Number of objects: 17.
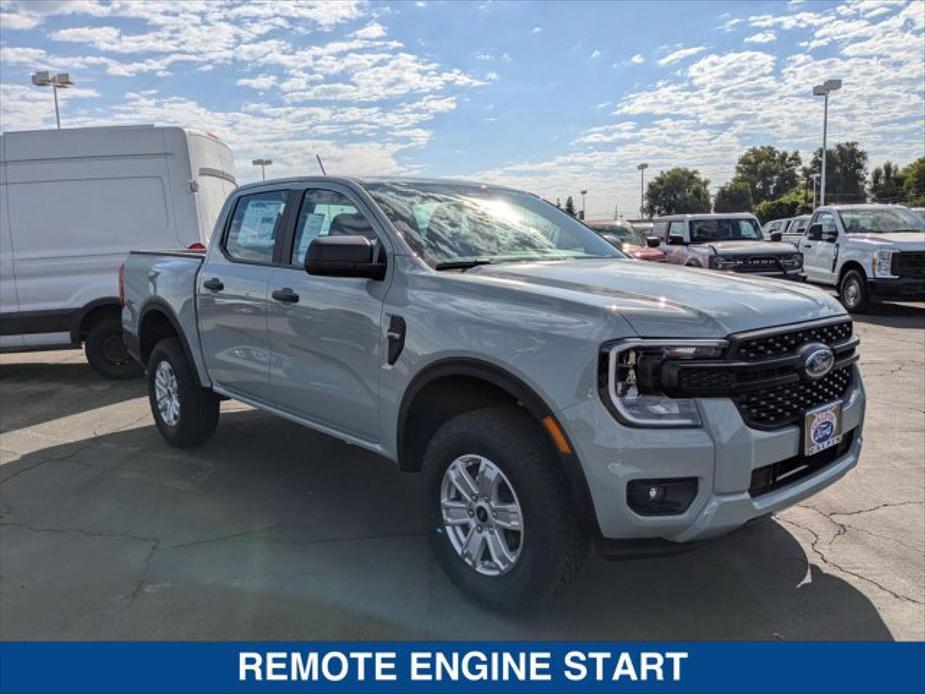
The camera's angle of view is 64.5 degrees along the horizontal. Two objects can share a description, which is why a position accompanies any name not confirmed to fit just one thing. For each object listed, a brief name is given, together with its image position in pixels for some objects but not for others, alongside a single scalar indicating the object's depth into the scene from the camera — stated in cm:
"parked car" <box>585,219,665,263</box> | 1411
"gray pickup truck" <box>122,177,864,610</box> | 260
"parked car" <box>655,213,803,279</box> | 1275
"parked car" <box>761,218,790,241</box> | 2858
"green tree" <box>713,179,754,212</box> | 9725
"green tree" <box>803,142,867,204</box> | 9419
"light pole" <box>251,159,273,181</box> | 3831
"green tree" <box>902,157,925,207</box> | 7880
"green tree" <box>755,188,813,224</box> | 7131
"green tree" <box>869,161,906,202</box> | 8475
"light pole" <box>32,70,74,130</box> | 2742
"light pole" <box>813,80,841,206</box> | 3291
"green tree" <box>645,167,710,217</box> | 10325
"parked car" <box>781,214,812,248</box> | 2327
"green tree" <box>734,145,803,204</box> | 10462
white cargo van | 798
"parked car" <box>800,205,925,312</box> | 1175
